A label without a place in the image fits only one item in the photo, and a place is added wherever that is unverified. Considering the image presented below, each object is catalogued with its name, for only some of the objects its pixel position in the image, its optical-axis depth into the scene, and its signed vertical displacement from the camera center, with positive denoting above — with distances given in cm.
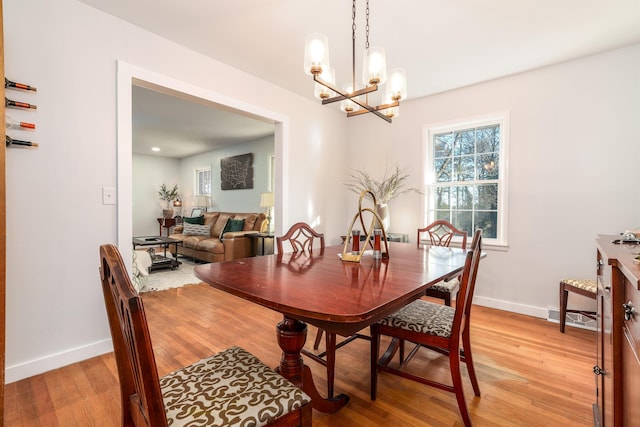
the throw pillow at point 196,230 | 602 -37
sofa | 511 -45
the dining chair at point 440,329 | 140 -60
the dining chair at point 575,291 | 237 -64
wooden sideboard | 75 -38
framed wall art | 631 +90
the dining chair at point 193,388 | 65 -57
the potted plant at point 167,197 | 818 +40
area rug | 385 -96
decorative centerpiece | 170 -21
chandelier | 158 +82
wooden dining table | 93 -29
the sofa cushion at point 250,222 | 568 -19
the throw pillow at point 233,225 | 569 -25
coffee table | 466 -78
